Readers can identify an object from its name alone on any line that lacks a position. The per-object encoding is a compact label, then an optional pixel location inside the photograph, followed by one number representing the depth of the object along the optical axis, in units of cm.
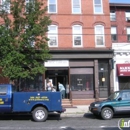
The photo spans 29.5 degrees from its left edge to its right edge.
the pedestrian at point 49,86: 1883
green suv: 1362
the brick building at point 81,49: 2167
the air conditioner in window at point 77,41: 2241
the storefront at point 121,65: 2205
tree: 1582
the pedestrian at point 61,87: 2084
